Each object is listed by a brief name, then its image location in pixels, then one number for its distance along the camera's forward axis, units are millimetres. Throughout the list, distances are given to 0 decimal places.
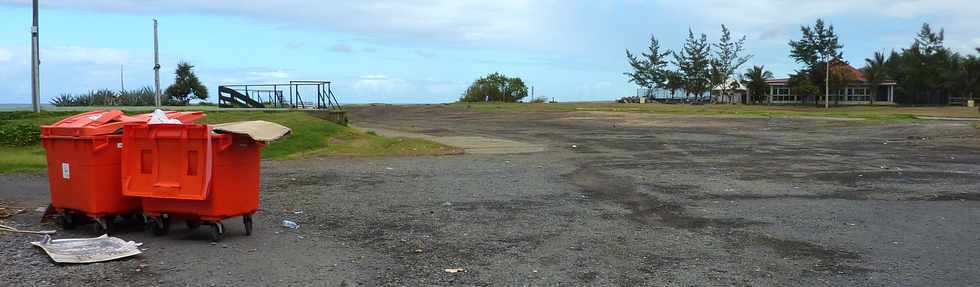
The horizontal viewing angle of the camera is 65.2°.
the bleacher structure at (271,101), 31812
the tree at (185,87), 42875
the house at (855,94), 77812
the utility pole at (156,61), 33406
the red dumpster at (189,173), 7258
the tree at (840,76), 73500
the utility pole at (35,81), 23469
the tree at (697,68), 87500
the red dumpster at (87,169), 7566
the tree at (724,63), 87750
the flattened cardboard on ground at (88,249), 6324
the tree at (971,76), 71375
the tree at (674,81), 88312
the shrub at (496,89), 88438
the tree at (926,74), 74562
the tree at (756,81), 83000
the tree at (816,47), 76688
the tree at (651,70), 90812
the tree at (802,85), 73562
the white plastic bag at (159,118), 7582
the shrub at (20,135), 18031
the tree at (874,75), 77688
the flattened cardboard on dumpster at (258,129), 7199
